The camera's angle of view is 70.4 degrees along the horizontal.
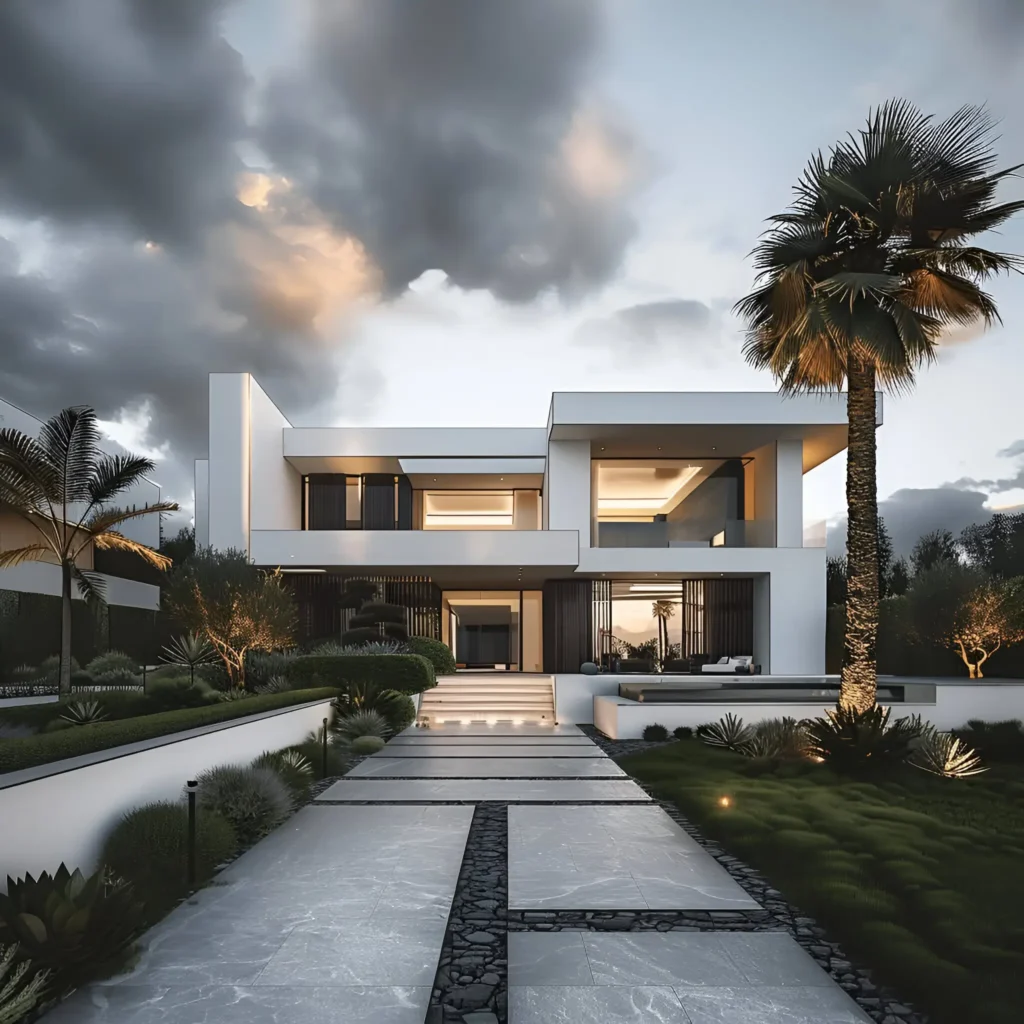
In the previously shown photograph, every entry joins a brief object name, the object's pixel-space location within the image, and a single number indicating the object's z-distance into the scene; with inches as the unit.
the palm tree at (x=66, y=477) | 519.6
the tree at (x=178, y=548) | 1334.9
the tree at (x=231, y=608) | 598.5
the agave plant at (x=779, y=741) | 414.9
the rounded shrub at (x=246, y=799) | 271.0
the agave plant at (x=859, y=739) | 379.2
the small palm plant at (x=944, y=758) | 385.1
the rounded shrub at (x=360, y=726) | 539.2
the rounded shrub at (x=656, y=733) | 549.3
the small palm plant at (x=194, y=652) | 669.3
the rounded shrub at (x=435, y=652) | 792.3
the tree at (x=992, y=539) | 1267.2
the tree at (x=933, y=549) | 1365.7
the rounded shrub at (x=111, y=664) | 745.0
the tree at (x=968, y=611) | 666.2
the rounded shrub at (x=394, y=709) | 596.7
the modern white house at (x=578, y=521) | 810.2
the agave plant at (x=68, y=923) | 143.6
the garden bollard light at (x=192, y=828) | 214.5
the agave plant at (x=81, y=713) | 424.2
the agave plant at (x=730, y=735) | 465.4
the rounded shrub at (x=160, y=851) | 206.4
